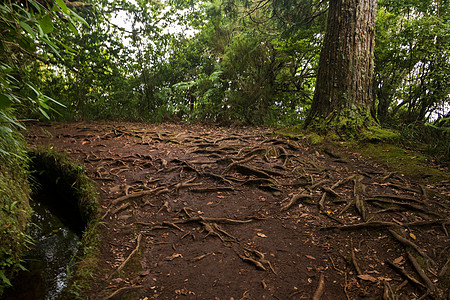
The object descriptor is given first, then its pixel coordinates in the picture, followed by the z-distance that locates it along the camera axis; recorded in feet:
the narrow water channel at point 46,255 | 9.67
